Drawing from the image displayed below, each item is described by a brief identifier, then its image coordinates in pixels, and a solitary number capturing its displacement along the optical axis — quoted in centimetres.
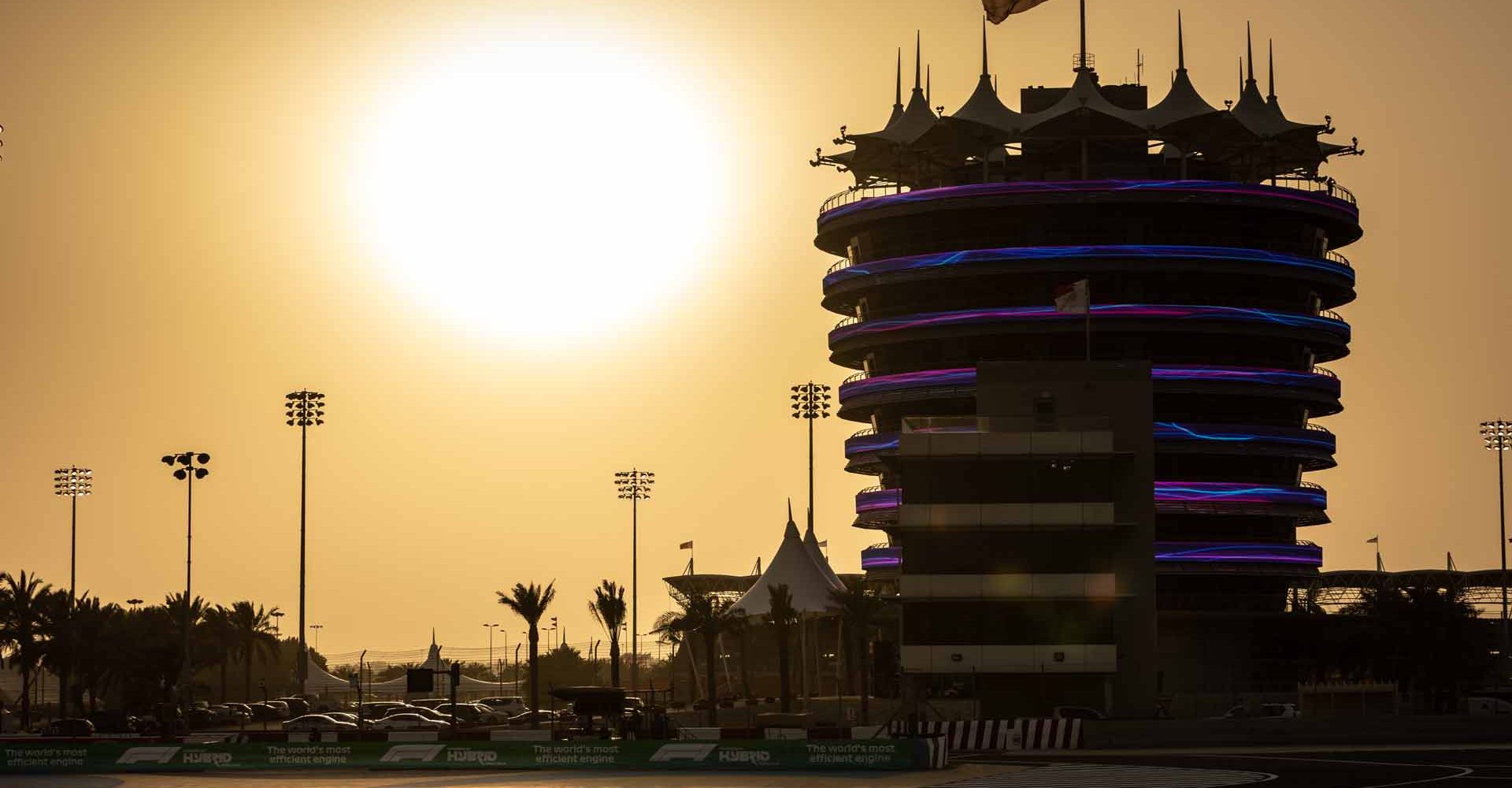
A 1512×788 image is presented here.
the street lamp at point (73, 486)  17431
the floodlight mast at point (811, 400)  18475
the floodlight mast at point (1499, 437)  18175
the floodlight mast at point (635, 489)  19275
